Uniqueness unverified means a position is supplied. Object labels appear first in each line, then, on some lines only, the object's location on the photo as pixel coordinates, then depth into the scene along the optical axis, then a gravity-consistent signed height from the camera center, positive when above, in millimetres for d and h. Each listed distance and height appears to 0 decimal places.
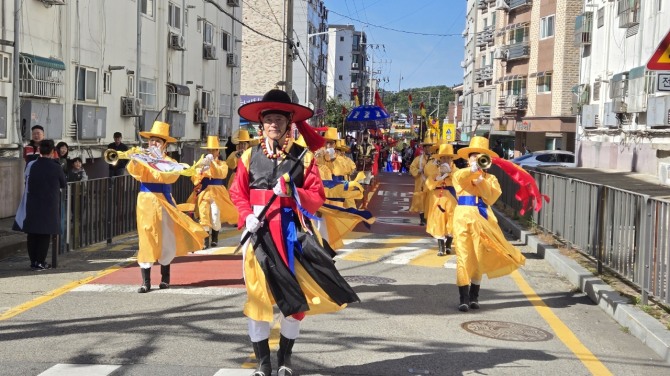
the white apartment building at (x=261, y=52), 57156 +6476
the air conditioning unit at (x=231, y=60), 35219 +3584
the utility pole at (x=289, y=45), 22094 +2781
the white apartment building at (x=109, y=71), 15984 +1755
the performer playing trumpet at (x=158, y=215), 8828 -900
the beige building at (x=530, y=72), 44000 +4716
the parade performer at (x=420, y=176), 16938 -713
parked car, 32562 -492
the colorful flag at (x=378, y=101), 33316 +1799
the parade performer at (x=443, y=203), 12672 -960
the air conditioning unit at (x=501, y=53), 51634 +6174
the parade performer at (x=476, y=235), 8383 -963
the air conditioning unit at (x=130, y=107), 21906 +820
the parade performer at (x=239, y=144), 14367 -101
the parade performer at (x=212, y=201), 12797 -1038
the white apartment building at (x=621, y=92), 23031 +2050
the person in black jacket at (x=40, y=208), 10305 -995
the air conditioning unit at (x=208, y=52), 31208 +3448
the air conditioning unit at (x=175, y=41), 26156 +3232
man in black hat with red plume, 5496 -709
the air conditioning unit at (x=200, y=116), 30633 +866
